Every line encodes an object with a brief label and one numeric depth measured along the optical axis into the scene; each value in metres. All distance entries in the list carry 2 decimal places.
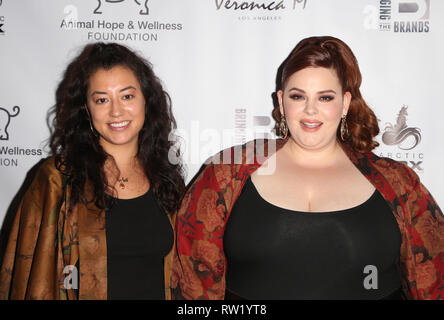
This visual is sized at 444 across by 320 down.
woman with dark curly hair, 1.64
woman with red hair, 1.59
